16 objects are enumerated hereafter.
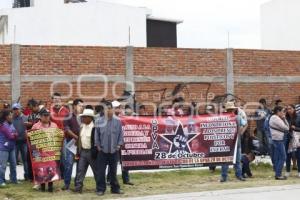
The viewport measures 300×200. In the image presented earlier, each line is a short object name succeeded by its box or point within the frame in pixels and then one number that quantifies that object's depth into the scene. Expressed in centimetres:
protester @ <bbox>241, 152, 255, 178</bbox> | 1370
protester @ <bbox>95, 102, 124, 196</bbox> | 1138
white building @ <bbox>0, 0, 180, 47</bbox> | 3584
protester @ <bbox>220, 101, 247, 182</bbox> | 1321
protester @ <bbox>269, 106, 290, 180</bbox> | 1335
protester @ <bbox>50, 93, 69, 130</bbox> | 1224
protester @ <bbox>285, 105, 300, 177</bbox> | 1398
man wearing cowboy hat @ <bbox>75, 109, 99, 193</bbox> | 1155
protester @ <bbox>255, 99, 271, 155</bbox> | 1884
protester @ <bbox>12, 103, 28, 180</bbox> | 1309
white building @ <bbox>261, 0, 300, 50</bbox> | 2978
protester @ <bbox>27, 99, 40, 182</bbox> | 1299
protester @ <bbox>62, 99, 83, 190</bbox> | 1194
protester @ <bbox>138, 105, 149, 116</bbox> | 1812
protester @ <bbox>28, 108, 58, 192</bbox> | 1177
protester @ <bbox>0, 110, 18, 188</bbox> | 1236
